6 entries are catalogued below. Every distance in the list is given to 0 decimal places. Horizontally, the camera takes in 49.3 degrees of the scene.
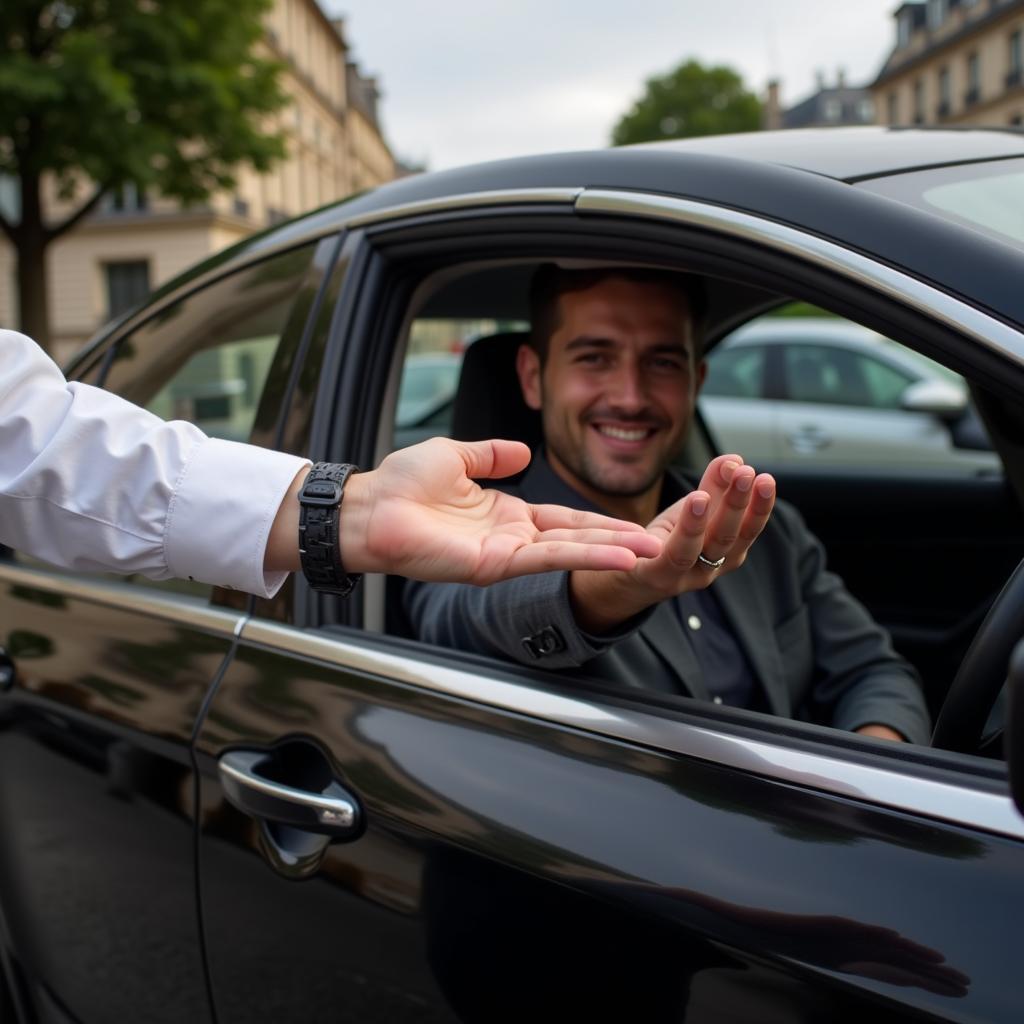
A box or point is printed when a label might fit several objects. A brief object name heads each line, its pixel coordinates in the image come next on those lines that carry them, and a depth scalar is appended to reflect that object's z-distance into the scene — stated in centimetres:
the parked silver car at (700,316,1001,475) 591
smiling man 138
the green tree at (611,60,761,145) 4725
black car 100
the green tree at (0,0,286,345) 1398
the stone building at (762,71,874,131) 6517
